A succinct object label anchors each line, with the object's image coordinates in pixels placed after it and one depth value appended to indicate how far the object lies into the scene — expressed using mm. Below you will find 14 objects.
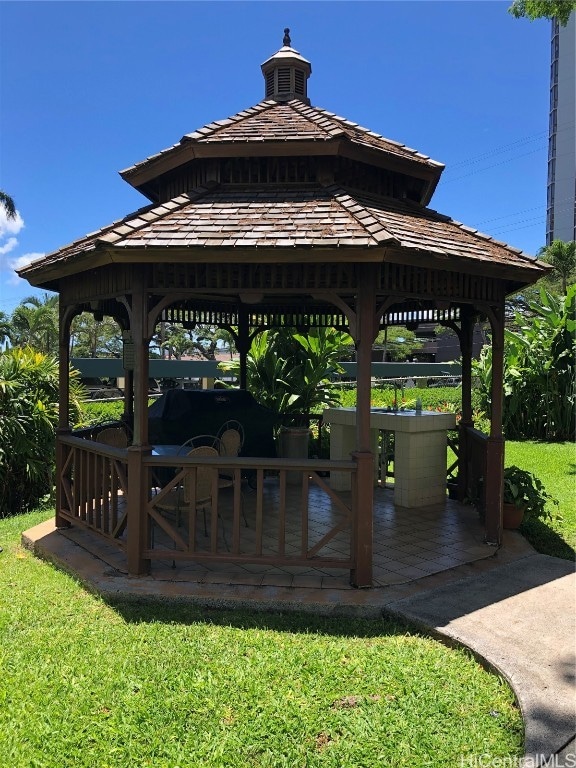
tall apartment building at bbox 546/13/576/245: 93062
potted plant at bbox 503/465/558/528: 6566
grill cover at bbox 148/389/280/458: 7773
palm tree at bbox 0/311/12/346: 37103
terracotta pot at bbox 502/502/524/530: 6582
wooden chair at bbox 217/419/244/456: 6668
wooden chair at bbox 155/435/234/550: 5355
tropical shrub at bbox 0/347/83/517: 9117
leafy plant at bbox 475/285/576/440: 13812
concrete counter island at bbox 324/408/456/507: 7434
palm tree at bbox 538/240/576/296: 36500
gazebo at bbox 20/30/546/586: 4887
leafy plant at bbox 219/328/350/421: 10008
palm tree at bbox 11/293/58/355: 40969
